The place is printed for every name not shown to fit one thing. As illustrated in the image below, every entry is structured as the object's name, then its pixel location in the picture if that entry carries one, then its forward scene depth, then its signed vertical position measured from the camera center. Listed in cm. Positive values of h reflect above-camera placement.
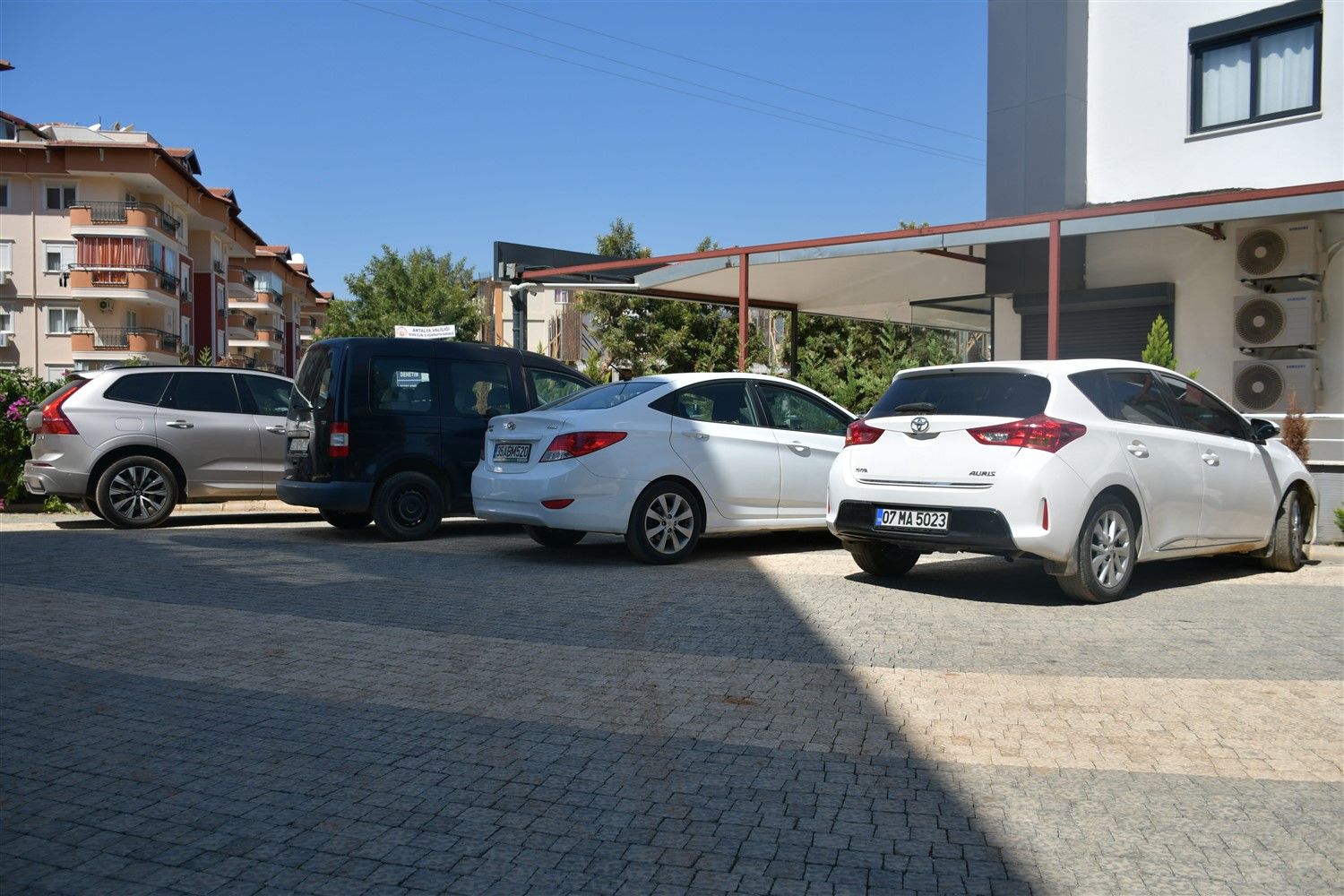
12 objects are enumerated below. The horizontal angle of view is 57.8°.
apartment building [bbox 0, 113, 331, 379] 5562 +792
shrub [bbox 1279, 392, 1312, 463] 1252 -13
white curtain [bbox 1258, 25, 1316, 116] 1623 +474
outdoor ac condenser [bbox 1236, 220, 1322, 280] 1524 +217
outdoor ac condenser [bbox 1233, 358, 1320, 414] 1529 +47
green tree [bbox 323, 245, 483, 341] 7056 +719
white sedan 963 -35
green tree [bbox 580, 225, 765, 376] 4278 +323
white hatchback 780 -35
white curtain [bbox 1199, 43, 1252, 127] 1677 +468
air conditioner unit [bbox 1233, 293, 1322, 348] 1524 +130
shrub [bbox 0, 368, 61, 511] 1453 -20
